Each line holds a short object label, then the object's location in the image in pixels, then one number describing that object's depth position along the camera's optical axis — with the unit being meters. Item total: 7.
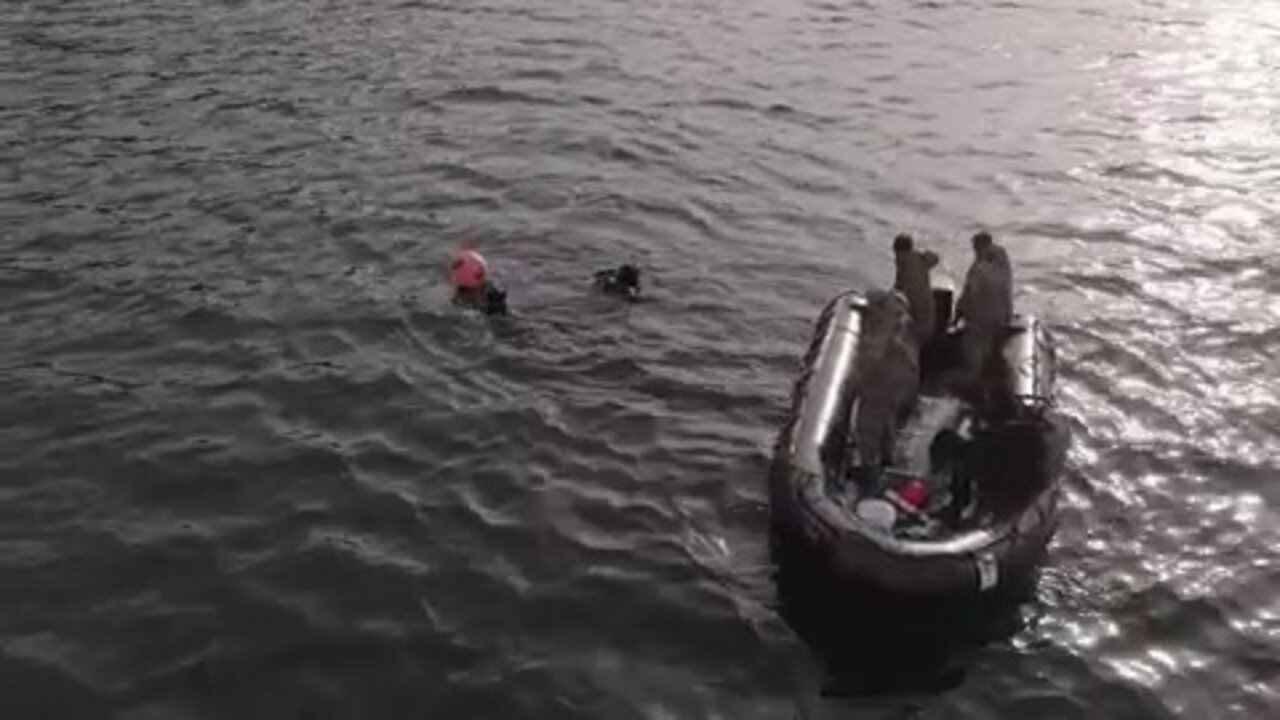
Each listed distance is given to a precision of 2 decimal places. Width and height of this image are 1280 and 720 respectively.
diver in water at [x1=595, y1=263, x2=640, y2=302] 21.06
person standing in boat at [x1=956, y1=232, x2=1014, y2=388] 17.69
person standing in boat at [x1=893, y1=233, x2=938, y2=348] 17.88
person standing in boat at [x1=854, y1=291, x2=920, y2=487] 15.96
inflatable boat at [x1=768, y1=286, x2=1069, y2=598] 13.91
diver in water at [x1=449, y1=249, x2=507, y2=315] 20.55
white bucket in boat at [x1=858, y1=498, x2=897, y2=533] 14.45
